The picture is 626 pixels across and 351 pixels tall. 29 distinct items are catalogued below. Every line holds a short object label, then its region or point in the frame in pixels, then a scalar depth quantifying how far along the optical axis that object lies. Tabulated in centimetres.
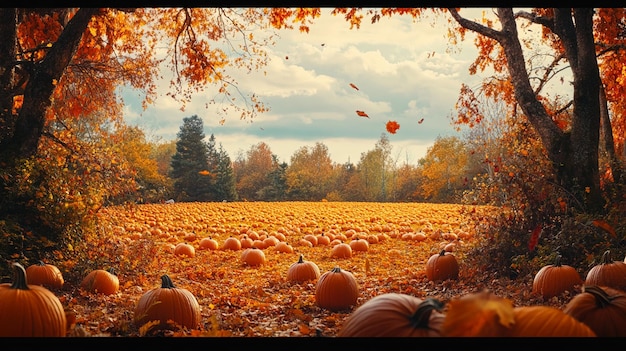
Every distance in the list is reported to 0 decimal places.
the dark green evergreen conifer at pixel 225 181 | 3200
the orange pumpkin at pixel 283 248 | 1109
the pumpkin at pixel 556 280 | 527
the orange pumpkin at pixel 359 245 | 1107
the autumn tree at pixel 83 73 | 701
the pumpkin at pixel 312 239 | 1235
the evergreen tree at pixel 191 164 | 3209
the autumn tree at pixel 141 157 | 2503
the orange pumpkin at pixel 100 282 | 616
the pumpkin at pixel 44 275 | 595
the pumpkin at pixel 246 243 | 1165
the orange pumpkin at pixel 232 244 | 1145
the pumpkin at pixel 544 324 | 188
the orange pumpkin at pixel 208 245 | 1151
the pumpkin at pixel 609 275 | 476
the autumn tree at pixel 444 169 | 3247
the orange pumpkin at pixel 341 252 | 1035
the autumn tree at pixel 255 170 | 3485
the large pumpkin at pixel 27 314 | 291
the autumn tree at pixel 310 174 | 3250
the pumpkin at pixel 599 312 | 253
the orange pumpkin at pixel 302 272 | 728
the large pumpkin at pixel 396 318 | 210
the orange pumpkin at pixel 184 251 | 1045
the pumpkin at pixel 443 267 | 730
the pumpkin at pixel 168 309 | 441
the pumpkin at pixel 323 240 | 1234
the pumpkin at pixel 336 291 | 557
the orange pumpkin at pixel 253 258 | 942
